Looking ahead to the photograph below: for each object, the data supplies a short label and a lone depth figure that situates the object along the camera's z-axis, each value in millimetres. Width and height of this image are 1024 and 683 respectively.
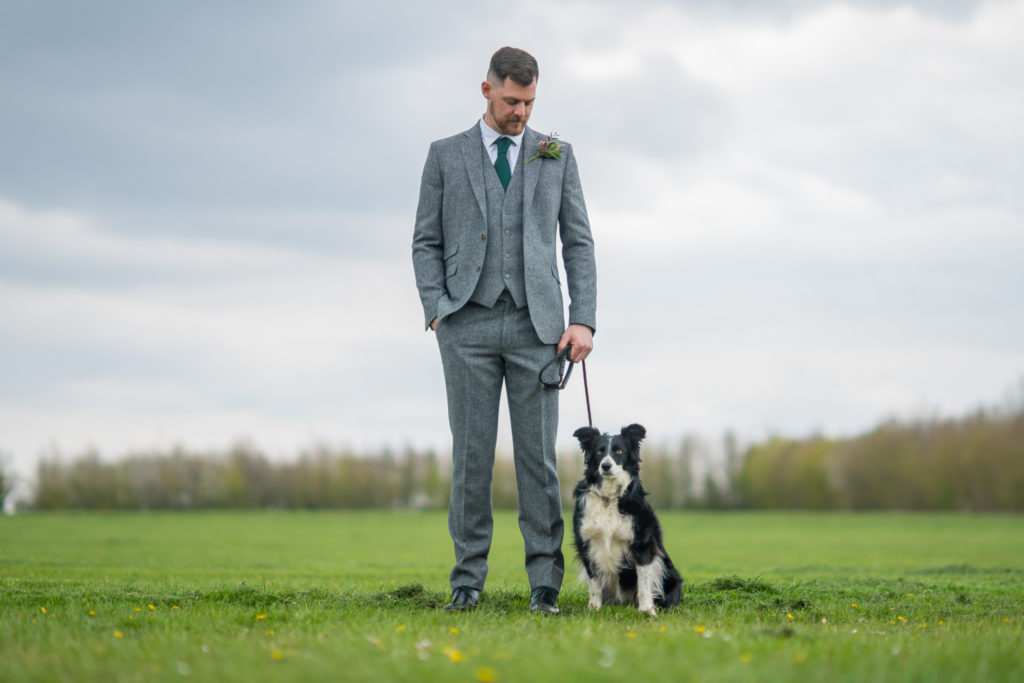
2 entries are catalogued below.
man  5832
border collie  5867
